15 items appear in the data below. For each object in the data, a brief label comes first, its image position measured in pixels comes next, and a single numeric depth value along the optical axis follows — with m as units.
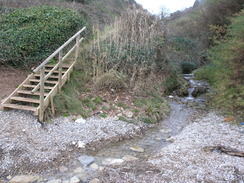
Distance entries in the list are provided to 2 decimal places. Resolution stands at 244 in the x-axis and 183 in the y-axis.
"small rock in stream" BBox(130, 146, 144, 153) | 4.87
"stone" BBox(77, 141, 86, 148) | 4.79
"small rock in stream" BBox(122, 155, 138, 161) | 4.42
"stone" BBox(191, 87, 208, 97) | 9.62
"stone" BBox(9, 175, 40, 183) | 3.66
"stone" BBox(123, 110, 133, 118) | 6.30
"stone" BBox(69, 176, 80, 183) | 3.67
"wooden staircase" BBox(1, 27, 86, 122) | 5.19
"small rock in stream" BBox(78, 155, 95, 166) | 4.24
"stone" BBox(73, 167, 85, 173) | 3.98
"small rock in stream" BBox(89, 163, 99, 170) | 4.08
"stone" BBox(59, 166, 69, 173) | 4.00
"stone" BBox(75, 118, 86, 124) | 5.60
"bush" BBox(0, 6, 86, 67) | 6.94
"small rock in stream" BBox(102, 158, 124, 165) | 4.25
